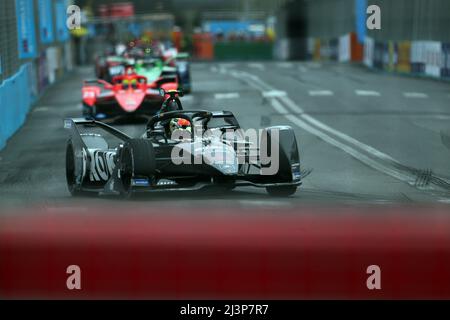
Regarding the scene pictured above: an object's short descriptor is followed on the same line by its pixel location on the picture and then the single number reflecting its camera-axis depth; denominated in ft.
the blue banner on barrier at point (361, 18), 197.47
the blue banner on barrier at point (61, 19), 177.43
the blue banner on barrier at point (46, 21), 142.61
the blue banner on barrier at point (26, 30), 103.44
